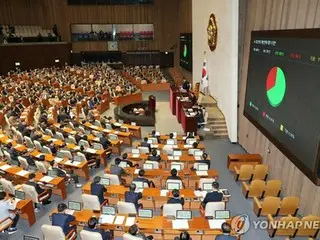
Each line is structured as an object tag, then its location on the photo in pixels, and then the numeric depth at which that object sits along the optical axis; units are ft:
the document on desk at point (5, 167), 37.19
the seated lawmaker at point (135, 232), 22.85
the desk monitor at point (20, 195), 31.07
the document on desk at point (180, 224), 25.77
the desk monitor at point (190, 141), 48.67
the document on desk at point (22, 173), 36.14
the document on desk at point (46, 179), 34.87
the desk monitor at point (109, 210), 27.60
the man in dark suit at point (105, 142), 45.73
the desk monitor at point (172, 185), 32.65
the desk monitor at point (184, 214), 26.56
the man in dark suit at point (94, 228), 24.08
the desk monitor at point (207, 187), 32.60
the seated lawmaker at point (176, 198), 28.71
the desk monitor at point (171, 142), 48.06
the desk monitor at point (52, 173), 36.01
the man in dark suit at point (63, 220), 26.00
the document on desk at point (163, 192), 31.38
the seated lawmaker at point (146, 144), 45.07
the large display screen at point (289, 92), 27.22
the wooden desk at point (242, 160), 42.14
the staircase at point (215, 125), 56.24
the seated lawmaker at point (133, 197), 29.89
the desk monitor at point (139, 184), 33.22
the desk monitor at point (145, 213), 26.94
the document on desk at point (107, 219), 26.51
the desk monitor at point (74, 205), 28.28
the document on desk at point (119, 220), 26.24
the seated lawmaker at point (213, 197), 29.81
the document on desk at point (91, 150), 43.39
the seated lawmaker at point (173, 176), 33.53
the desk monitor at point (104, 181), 34.03
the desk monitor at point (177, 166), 37.92
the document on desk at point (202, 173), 36.68
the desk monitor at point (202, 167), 37.50
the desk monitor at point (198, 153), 42.65
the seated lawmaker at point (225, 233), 22.88
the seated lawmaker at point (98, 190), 31.19
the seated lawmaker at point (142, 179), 33.76
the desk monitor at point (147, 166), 38.63
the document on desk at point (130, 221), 26.09
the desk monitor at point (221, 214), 26.35
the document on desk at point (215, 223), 25.78
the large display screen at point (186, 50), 96.06
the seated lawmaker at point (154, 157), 40.14
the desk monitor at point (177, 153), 42.86
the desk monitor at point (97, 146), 44.63
